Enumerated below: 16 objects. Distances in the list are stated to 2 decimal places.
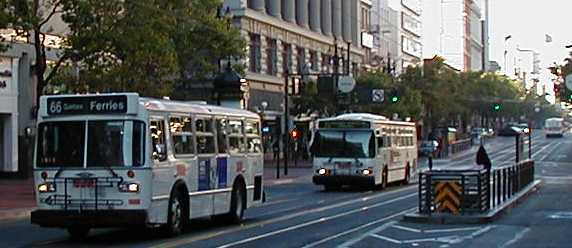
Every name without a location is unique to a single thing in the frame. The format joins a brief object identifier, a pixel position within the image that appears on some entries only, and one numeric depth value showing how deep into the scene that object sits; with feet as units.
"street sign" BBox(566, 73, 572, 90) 148.52
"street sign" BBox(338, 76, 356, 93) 228.43
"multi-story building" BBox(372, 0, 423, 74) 390.01
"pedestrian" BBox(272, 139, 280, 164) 226.75
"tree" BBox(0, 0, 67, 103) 106.32
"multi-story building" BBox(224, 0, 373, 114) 246.68
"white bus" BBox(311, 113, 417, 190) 142.20
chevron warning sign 83.20
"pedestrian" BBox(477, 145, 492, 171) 114.42
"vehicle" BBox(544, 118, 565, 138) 484.33
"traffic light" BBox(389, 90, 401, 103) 226.58
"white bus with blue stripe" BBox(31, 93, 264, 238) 65.10
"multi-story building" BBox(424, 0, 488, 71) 586.86
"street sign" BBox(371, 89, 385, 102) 259.60
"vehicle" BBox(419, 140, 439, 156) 286.25
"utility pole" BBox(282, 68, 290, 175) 193.34
